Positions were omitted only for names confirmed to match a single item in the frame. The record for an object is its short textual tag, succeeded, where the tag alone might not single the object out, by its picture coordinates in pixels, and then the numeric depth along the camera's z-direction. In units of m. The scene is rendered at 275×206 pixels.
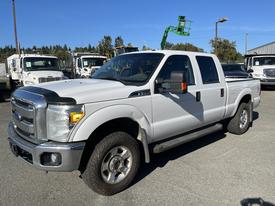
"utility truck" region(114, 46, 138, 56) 16.17
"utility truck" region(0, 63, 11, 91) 20.08
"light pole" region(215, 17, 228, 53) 19.27
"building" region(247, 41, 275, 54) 34.39
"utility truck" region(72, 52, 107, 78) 14.07
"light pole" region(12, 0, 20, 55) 18.23
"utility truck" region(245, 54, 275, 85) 12.24
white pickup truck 2.44
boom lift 15.20
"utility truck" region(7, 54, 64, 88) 9.14
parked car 11.57
